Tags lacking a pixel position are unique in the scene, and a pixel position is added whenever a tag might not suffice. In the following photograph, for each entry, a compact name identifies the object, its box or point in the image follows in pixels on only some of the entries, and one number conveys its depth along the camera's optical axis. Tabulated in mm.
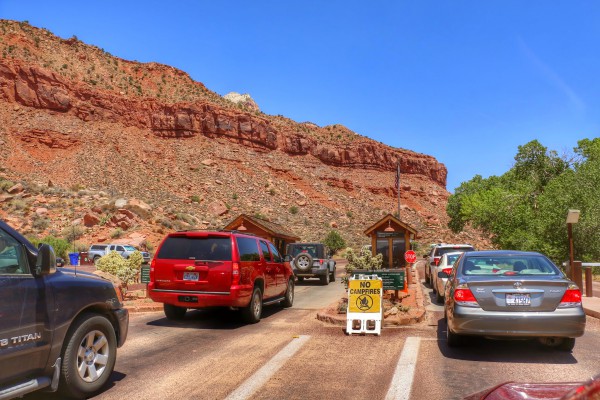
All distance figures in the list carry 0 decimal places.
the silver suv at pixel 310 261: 22984
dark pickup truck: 4555
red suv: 10312
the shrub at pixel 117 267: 15509
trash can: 32766
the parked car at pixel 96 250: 35125
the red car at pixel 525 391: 2248
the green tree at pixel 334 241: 55375
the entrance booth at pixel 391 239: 30703
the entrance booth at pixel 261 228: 27609
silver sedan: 7341
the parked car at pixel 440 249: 19844
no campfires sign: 10062
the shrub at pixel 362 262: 16734
